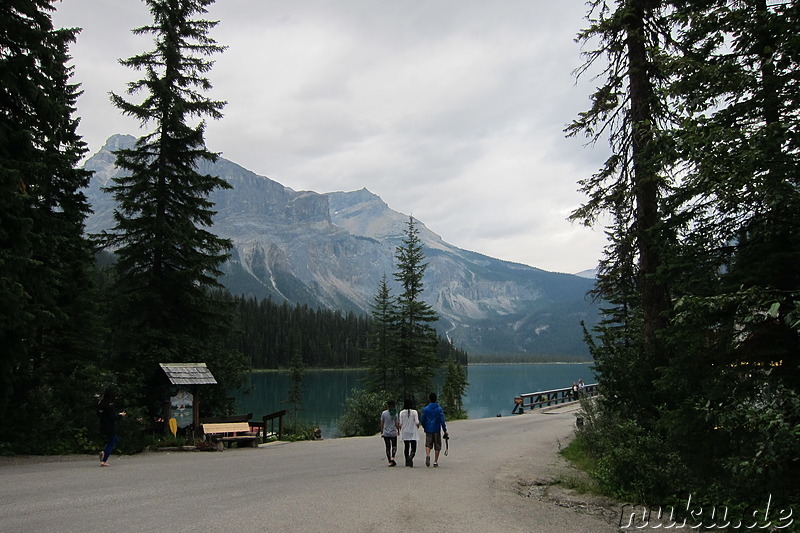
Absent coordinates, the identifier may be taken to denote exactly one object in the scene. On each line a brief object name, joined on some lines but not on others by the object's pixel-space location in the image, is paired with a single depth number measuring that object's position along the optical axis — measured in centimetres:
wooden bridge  3719
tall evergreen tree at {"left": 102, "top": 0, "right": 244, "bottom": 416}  1877
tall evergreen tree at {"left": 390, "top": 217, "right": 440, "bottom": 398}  3744
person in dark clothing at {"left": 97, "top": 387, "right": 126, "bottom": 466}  1316
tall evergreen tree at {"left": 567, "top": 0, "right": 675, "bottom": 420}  1085
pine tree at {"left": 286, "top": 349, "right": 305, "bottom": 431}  4856
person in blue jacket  1409
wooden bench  1783
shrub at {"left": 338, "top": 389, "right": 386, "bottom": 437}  2745
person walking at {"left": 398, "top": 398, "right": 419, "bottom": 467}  1405
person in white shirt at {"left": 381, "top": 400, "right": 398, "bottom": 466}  1430
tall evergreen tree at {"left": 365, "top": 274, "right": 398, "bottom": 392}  3800
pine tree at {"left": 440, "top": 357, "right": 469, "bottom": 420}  4016
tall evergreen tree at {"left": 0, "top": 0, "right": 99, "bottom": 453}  1215
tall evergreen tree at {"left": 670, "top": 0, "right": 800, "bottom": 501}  638
